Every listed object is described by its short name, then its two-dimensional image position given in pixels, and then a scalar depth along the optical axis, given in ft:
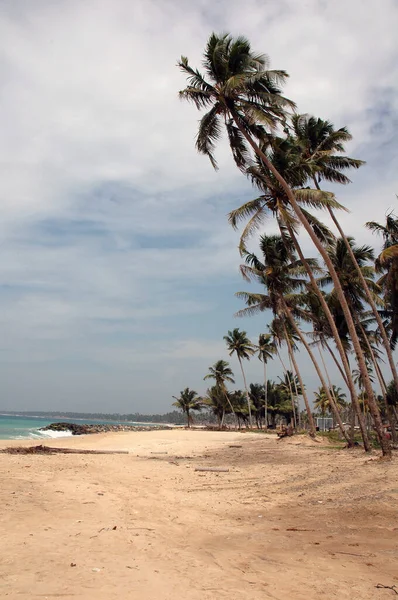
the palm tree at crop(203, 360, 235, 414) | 215.92
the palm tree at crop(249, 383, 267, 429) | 239.38
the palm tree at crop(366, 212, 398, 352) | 73.26
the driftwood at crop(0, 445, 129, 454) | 57.92
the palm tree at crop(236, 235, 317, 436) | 93.50
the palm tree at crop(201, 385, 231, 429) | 228.02
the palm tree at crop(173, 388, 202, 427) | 246.68
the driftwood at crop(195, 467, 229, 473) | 44.23
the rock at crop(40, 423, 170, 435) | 254.02
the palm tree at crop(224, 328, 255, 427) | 195.31
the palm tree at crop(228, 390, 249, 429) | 234.46
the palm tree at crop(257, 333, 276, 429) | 197.67
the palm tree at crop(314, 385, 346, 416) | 225.54
